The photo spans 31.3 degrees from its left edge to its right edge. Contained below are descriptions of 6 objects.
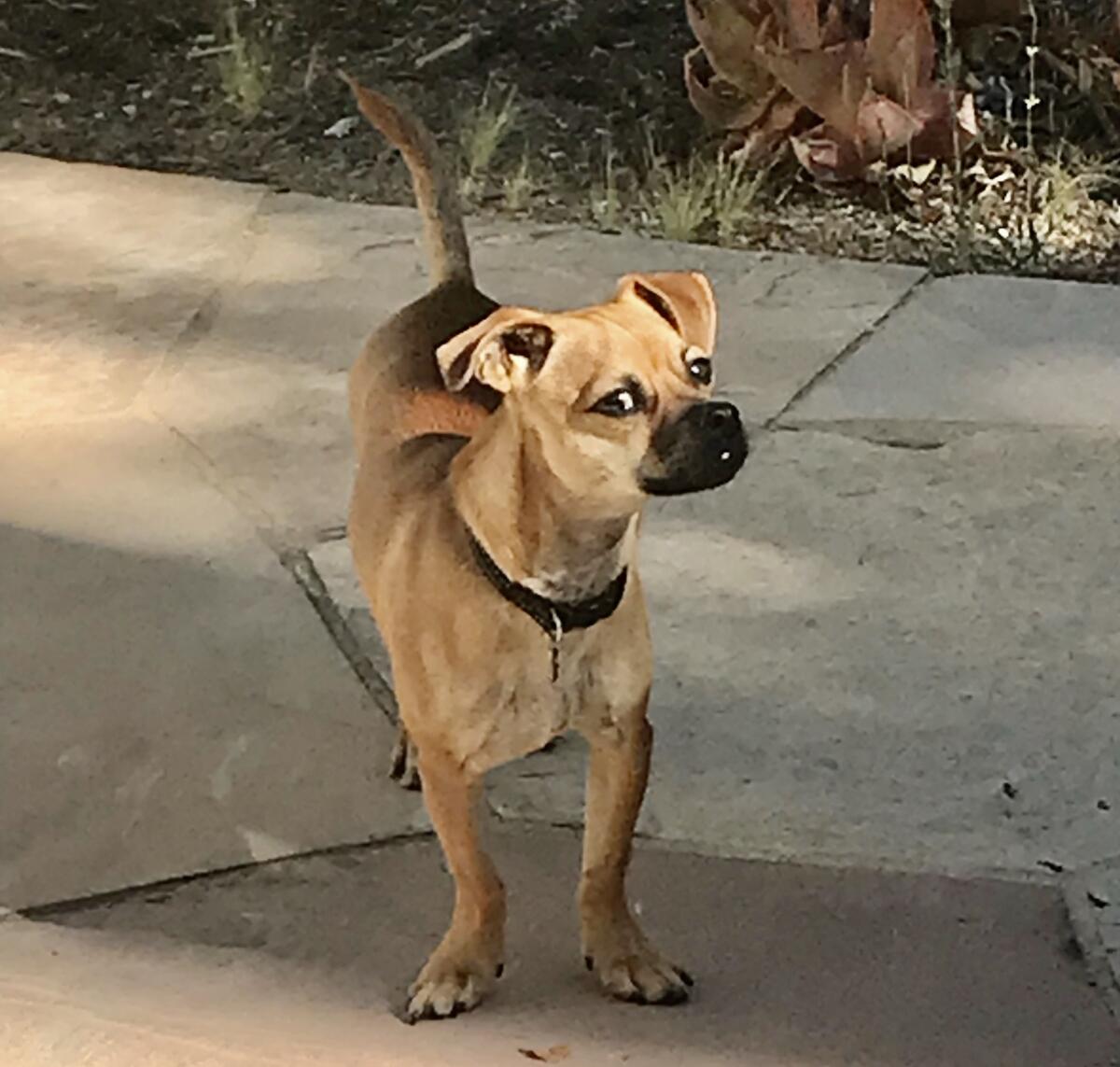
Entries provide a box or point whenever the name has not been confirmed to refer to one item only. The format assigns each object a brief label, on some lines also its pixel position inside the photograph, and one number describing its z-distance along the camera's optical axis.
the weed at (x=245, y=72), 6.01
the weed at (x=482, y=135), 5.56
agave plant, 5.27
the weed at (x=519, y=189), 5.42
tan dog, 2.38
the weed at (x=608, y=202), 5.30
